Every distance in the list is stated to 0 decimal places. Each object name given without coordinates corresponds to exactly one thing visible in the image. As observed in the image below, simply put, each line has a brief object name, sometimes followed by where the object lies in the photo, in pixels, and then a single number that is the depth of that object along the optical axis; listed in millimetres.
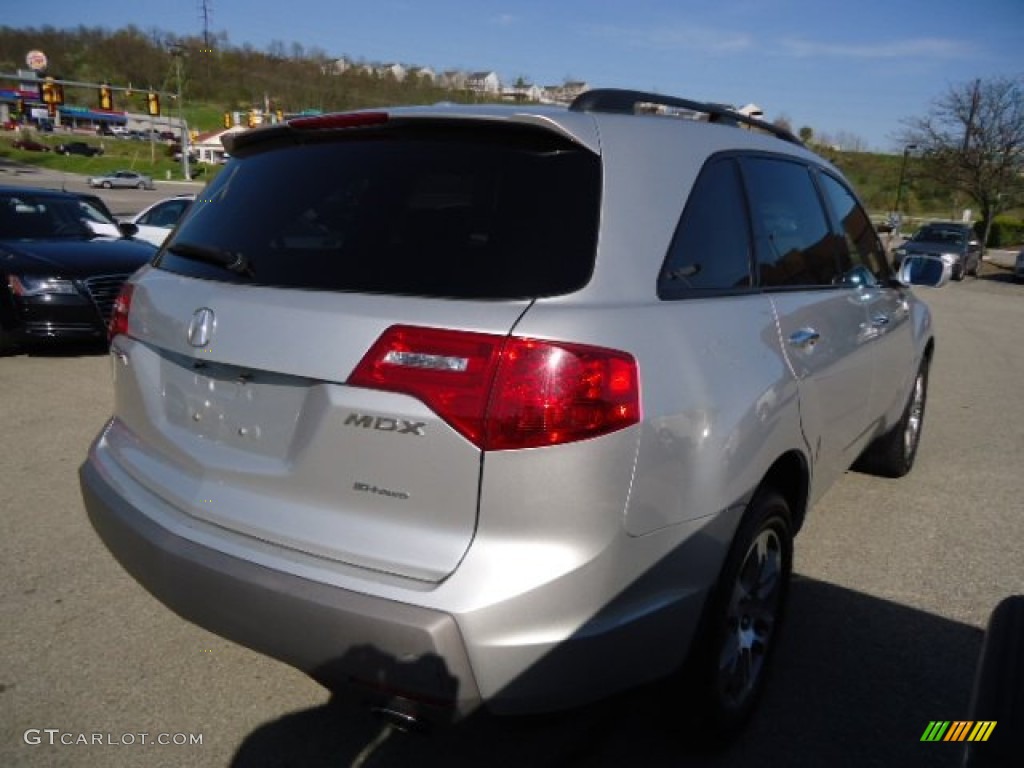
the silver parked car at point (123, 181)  58031
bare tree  35938
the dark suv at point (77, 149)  86125
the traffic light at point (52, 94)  36406
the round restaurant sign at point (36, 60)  63341
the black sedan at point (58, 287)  6961
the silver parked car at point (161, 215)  11984
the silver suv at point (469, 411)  1787
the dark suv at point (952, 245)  24562
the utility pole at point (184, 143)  62406
